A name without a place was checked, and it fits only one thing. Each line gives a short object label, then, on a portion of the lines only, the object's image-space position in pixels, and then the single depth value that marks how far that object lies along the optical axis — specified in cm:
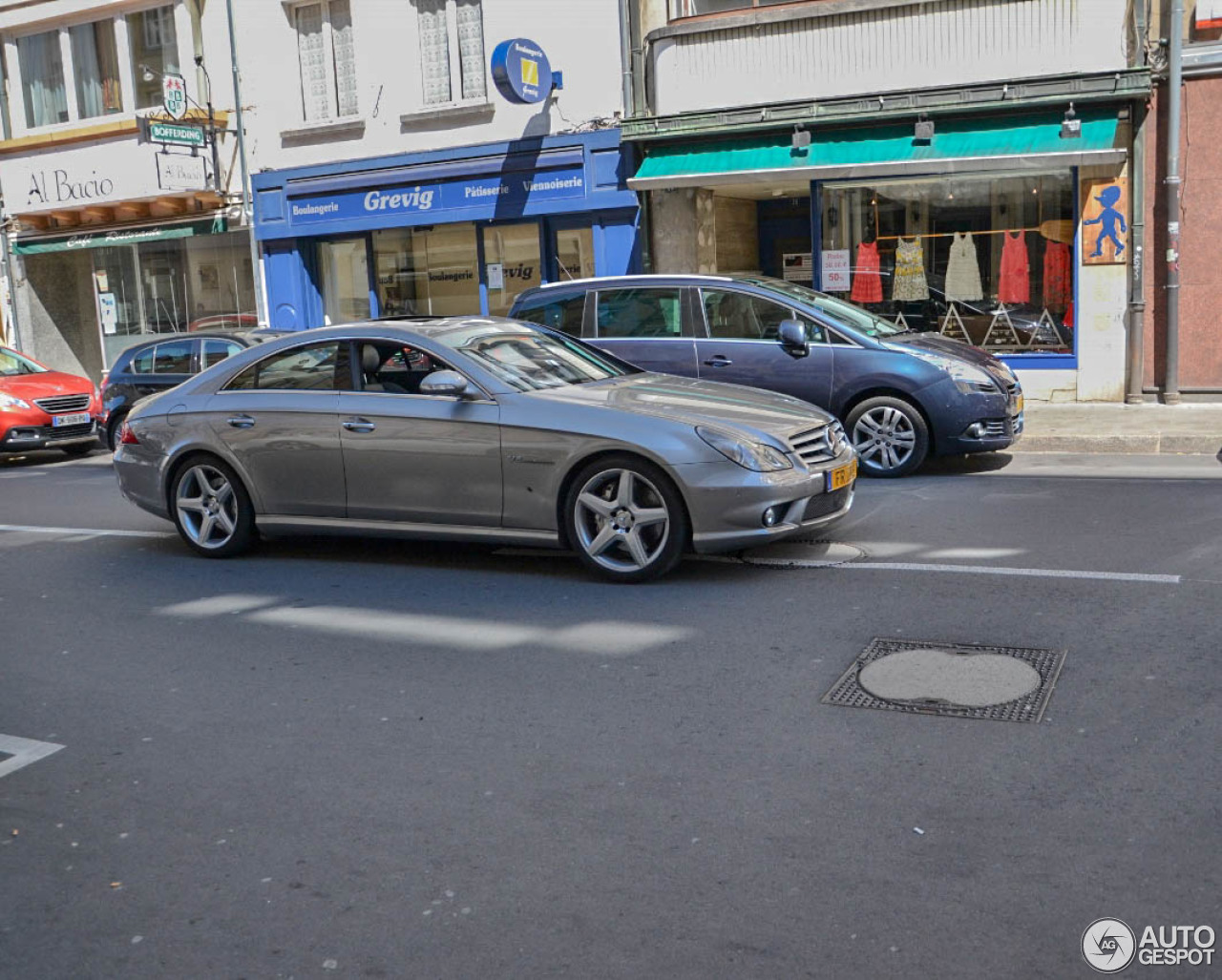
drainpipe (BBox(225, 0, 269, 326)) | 2052
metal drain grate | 500
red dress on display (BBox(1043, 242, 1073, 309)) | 1520
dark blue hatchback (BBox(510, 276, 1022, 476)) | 1073
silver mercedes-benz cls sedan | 716
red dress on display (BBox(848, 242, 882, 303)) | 1627
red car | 1549
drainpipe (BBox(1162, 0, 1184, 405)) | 1377
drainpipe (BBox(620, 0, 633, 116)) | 1723
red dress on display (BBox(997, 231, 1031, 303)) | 1545
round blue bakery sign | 1702
